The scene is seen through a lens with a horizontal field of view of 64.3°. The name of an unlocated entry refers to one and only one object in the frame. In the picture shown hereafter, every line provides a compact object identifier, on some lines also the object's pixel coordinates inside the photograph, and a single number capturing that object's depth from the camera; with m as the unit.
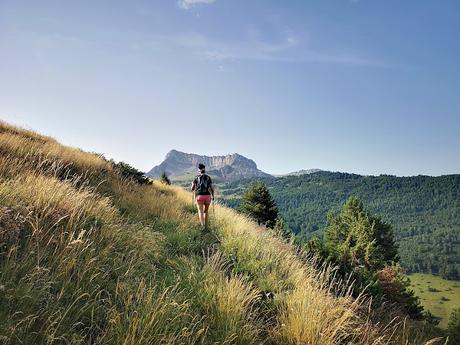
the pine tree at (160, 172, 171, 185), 49.38
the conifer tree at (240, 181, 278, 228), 38.53
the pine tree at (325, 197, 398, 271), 39.53
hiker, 12.46
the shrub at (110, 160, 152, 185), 19.51
